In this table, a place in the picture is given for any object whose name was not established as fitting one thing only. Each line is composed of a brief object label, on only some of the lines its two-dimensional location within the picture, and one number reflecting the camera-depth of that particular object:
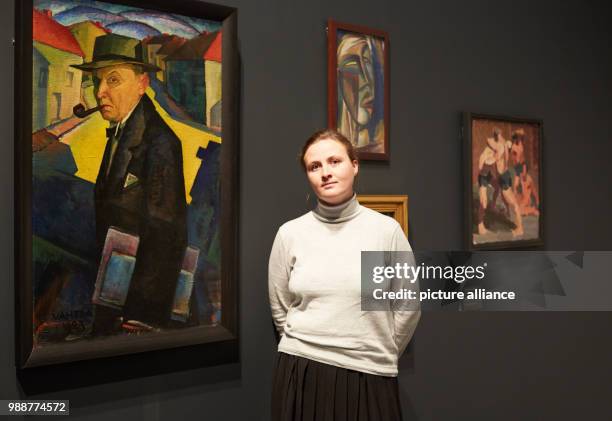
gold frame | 2.13
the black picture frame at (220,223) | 1.53
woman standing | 1.75
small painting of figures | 2.51
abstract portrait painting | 2.10
